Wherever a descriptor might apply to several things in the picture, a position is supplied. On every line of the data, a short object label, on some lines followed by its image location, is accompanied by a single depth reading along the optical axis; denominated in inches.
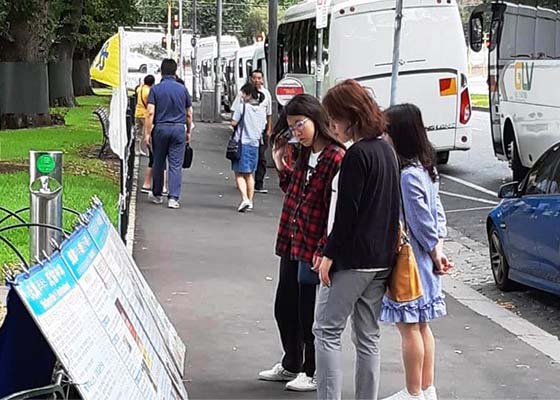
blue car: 363.6
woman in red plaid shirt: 244.4
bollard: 217.0
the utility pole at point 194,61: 2124.1
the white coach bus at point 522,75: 668.7
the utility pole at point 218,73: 1468.3
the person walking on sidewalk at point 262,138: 597.6
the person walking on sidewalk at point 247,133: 570.3
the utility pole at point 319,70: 720.3
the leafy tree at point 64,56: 1504.7
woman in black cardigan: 213.9
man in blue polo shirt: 550.0
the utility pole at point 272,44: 878.4
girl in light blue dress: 235.9
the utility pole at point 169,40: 2002.2
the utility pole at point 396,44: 512.7
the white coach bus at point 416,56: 804.0
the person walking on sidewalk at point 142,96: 748.6
